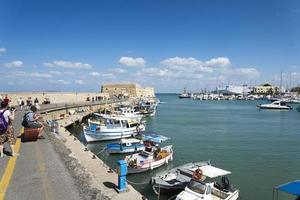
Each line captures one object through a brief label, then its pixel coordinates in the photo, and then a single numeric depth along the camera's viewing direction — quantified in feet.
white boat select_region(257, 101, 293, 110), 234.75
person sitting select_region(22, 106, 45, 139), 40.20
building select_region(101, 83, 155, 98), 383.04
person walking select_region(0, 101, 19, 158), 28.95
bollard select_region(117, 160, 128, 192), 24.60
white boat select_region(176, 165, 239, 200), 31.39
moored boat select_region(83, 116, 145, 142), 77.21
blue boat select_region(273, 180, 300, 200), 22.56
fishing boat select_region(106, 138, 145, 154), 60.65
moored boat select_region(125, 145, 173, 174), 47.71
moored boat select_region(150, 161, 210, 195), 37.09
